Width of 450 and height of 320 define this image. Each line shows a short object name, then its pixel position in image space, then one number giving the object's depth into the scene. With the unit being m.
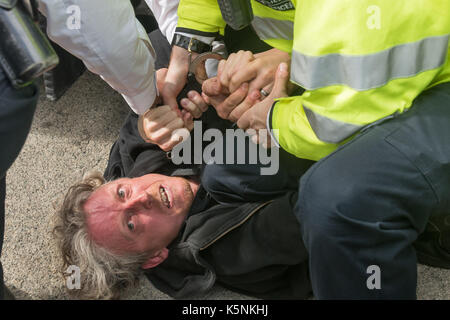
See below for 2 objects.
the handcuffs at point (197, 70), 1.37
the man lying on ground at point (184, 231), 1.31
